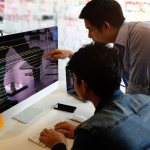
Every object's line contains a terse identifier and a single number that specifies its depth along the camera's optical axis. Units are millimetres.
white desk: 891
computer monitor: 890
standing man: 1025
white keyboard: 888
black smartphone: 1220
